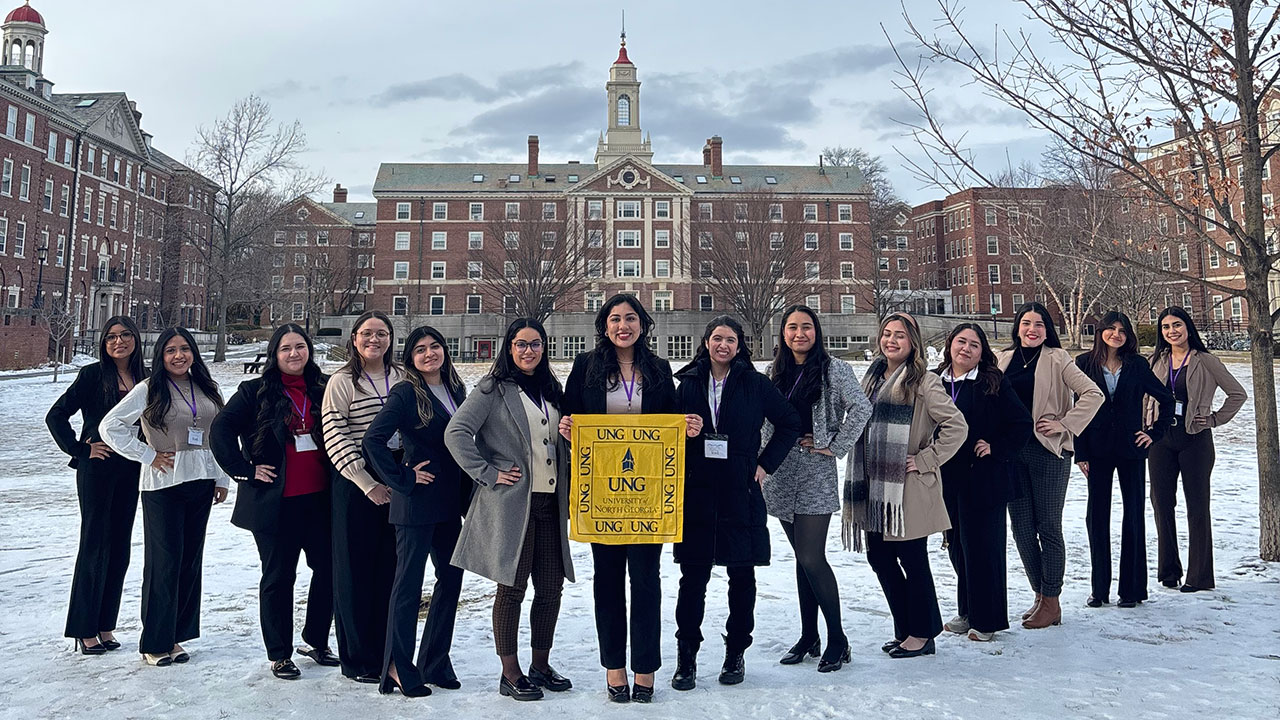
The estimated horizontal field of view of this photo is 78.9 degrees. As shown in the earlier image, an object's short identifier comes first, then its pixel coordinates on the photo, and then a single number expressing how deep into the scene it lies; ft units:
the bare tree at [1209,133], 20.66
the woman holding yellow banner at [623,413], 13.52
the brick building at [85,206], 139.23
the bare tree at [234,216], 122.52
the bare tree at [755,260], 133.90
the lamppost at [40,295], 117.46
